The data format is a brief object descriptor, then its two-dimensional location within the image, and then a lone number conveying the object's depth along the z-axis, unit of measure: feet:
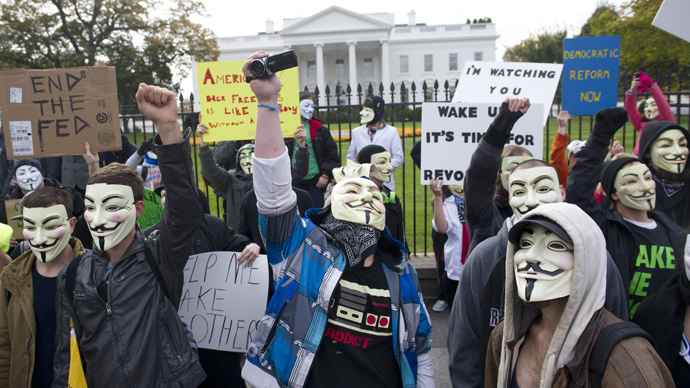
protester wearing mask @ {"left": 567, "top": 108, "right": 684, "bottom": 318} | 9.29
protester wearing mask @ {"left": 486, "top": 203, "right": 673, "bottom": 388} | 5.27
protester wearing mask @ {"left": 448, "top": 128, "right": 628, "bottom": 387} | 7.59
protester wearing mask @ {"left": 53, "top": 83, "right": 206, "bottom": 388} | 7.93
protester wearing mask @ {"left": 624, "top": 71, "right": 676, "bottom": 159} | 17.80
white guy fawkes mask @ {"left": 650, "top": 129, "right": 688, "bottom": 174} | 12.62
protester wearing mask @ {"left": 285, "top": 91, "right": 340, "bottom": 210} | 21.01
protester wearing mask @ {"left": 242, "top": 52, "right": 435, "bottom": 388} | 7.17
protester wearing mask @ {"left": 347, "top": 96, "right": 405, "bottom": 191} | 21.83
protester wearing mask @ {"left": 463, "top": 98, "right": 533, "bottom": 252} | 8.81
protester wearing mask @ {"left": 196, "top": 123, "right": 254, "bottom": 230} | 16.08
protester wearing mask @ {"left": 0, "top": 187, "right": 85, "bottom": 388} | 8.84
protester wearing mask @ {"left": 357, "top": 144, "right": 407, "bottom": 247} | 14.14
